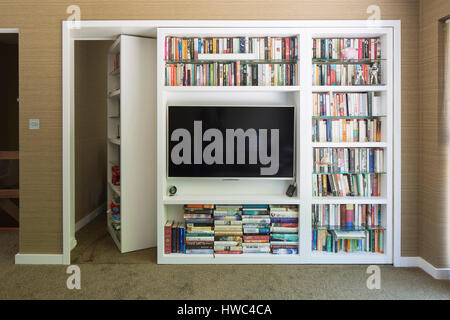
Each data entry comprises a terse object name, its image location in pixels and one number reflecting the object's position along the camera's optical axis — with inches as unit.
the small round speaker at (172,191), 133.2
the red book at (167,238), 130.6
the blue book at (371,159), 131.7
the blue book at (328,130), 131.3
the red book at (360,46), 131.5
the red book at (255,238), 131.6
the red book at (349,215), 132.3
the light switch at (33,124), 128.8
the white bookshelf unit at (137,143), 138.6
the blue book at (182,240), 131.3
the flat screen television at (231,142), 131.2
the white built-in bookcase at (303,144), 127.1
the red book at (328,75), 130.7
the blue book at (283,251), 130.4
